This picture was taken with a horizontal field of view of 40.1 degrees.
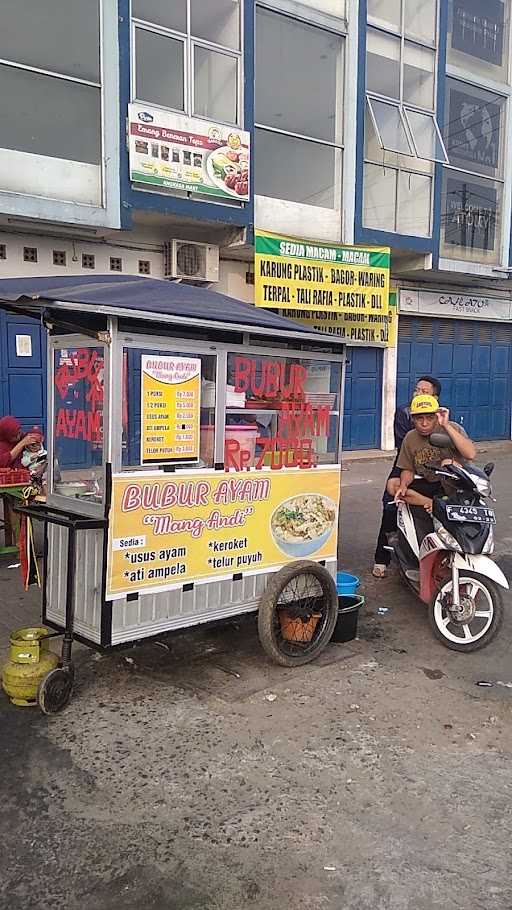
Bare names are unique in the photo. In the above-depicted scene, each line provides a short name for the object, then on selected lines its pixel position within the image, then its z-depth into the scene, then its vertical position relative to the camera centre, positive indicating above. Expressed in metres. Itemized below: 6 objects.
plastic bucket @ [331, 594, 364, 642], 4.51 -1.47
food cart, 3.47 -0.44
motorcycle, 4.40 -1.13
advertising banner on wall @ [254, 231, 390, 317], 10.96 +1.85
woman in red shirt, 6.39 -0.53
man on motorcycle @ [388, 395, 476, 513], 4.83 -0.45
